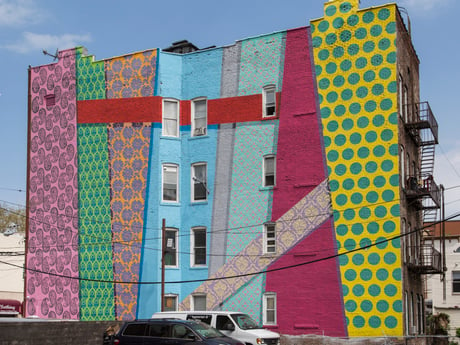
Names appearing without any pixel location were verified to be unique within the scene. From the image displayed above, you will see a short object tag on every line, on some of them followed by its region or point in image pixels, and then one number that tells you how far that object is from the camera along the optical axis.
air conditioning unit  37.50
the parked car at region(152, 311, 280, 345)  25.70
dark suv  21.69
